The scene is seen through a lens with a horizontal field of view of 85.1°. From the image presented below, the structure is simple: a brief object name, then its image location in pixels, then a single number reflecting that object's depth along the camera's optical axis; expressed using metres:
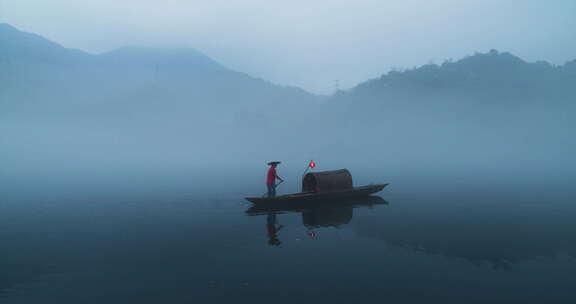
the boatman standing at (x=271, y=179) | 21.81
